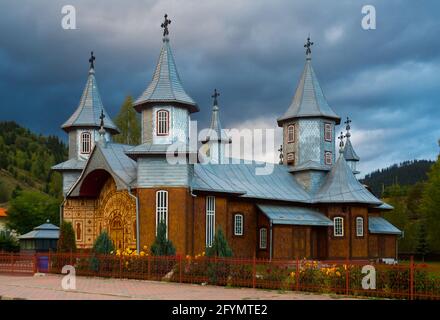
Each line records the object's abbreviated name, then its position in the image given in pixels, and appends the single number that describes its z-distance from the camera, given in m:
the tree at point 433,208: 47.81
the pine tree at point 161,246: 23.86
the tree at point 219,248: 22.16
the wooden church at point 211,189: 29.11
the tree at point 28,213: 55.00
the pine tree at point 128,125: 50.03
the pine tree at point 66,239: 26.56
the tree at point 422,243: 53.50
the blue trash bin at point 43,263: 25.17
